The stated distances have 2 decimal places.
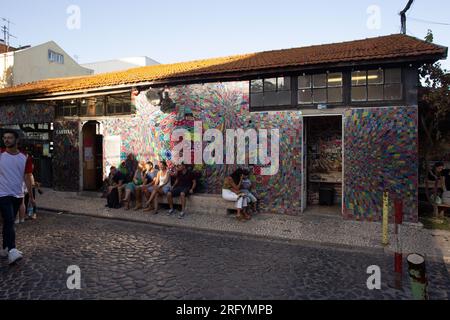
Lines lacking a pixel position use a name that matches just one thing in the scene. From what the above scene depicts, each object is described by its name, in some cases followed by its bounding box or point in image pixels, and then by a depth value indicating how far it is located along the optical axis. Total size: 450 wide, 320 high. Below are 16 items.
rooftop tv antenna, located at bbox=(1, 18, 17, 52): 28.45
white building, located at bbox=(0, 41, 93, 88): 23.31
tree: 7.45
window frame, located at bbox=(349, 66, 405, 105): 7.51
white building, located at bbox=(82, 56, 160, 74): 34.65
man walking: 4.77
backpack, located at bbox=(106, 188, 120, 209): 9.52
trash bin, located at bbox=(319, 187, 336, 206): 10.02
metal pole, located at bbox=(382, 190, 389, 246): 5.91
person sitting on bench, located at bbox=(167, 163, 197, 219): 8.72
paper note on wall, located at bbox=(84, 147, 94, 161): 12.00
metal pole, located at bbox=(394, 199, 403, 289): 4.07
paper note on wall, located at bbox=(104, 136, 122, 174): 11.03
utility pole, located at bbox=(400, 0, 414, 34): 10.10
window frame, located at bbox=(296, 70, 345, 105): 8.02
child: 8.29
